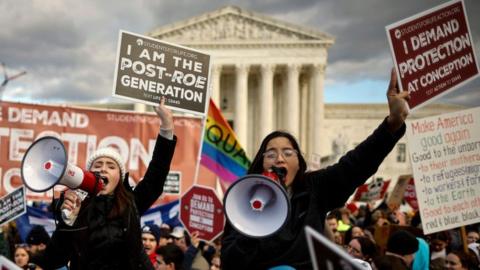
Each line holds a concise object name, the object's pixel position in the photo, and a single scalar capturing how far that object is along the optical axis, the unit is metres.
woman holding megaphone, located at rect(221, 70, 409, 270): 2.82
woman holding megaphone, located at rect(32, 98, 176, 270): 3.27
